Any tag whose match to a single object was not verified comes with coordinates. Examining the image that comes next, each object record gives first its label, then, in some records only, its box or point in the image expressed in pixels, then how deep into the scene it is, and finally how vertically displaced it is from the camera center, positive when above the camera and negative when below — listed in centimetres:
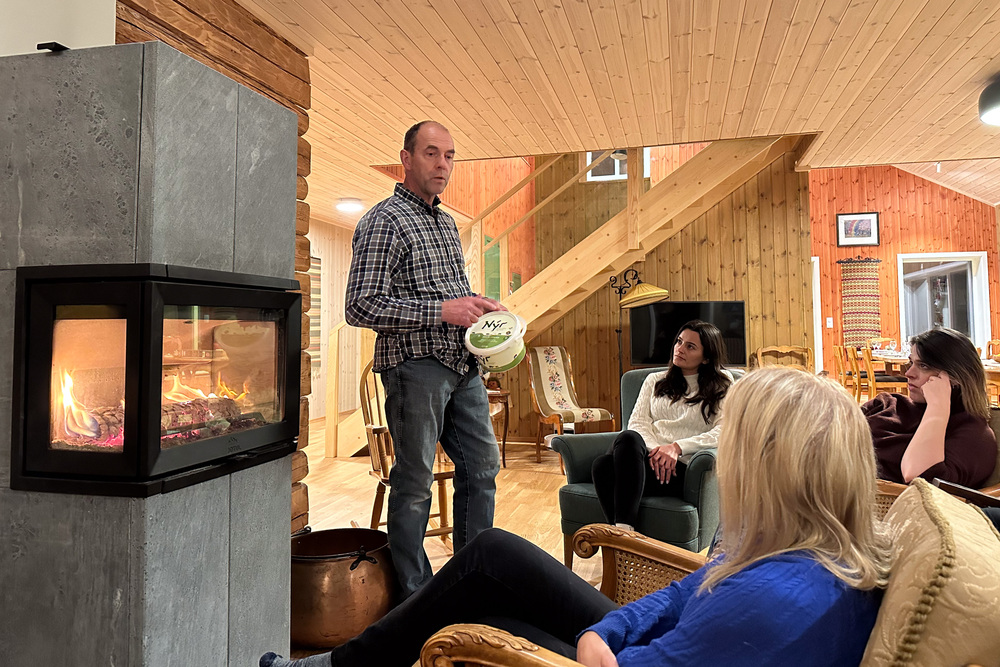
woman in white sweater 264 -30
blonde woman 87 -26
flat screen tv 613 +31
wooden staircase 556 +110
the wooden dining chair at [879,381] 714 -25
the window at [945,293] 952 +92
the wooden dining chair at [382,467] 302 -50
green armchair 259 -57
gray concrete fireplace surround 146 +25
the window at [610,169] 752 +215
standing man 207 +5
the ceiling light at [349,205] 673 +157
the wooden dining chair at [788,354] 596 +4
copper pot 212 -74
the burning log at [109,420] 148 -13
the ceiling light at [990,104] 375 +141
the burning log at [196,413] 154 -13
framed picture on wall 969 +184
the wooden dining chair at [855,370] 760 -13
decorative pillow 75 -28
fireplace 144 -4
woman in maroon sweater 225 -20
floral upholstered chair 584 -32
